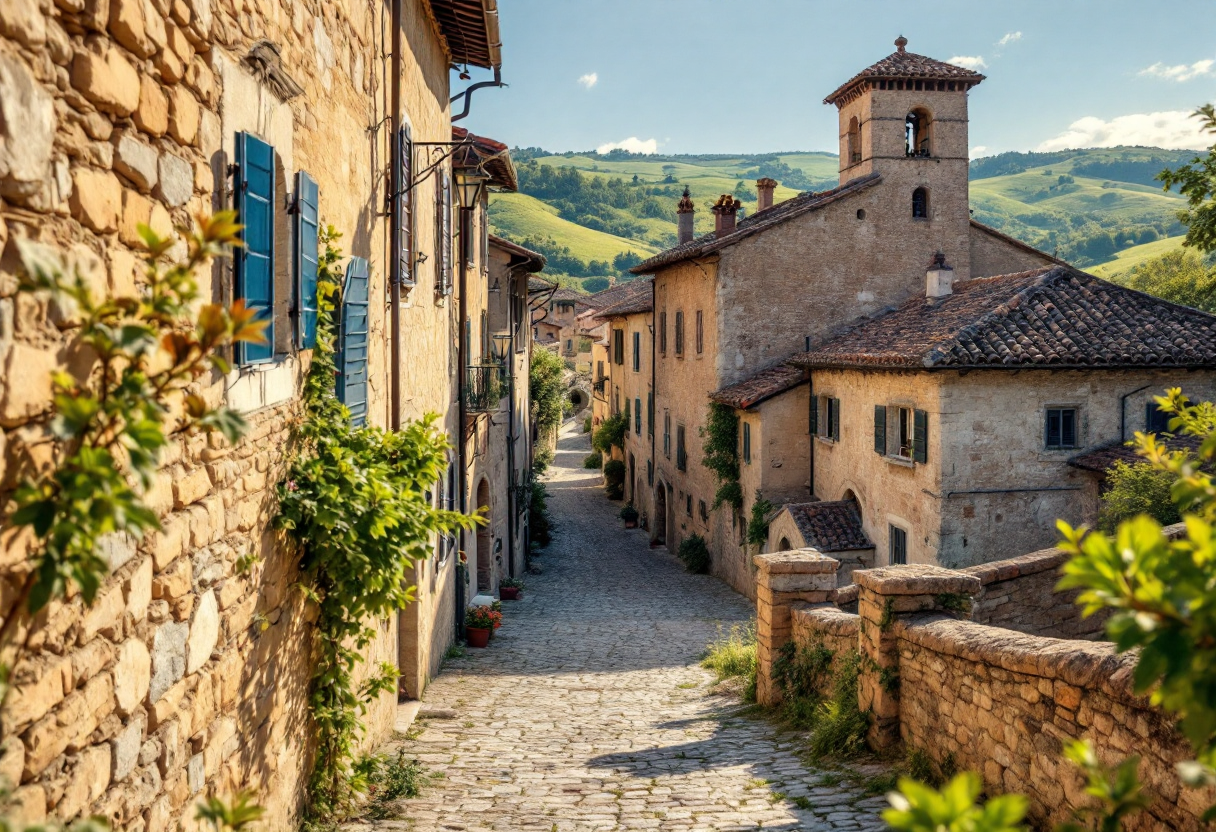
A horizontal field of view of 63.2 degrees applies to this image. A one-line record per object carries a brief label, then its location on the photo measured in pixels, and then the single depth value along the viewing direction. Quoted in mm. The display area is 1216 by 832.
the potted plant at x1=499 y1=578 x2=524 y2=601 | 21000
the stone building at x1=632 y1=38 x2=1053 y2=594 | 24719
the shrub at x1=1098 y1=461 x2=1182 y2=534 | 14086
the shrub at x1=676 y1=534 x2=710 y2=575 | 27047
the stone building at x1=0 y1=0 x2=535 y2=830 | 2682
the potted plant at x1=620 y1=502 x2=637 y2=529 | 36000
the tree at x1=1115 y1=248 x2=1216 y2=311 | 40219
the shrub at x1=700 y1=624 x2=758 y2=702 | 11809
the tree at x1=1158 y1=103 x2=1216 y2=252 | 14039
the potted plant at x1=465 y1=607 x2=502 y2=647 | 15703
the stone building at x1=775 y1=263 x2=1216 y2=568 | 16797
